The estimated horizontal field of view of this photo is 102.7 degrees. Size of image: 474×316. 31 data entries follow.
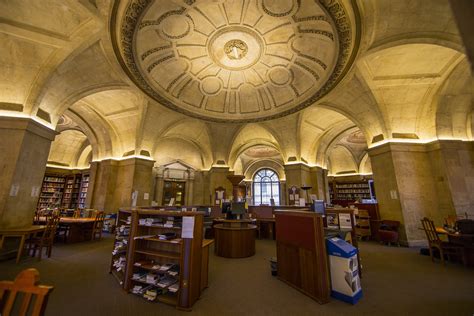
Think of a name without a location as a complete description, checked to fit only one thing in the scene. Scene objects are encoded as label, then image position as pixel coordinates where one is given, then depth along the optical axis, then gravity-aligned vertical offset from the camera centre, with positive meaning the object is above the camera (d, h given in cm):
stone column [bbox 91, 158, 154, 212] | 978 +97
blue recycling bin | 309 -113
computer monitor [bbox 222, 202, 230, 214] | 644 -18
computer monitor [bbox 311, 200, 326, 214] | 418 -7
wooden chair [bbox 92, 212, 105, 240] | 738 -85
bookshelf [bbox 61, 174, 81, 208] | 1254 +64
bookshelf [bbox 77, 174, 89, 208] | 1190 +61
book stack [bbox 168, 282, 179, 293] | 304 -137
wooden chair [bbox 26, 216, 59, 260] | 503 -100
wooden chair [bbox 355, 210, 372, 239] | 793 -88
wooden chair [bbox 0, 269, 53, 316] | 120 -59
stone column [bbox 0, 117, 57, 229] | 501 +86
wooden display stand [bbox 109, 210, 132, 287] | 382 -108
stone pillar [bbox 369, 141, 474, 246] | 672 +77
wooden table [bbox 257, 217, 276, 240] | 852 -107
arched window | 2159 +173
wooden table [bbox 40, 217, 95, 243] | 689 -102
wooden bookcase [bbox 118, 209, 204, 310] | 303 -92
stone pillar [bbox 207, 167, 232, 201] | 1269 +145
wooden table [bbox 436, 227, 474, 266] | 465 -100
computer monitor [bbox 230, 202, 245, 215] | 581 -18
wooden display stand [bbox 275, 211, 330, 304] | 320 -95
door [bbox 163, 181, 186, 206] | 1355 +73
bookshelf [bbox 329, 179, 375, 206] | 1534 +104
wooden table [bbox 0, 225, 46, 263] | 462 -80
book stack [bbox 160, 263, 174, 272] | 321 -110
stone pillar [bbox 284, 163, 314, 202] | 1104 +156
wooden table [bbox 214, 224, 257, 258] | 550 -113
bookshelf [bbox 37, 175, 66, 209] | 1203 +67
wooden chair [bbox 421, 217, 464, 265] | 484 -108
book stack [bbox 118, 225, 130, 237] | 399 -62
